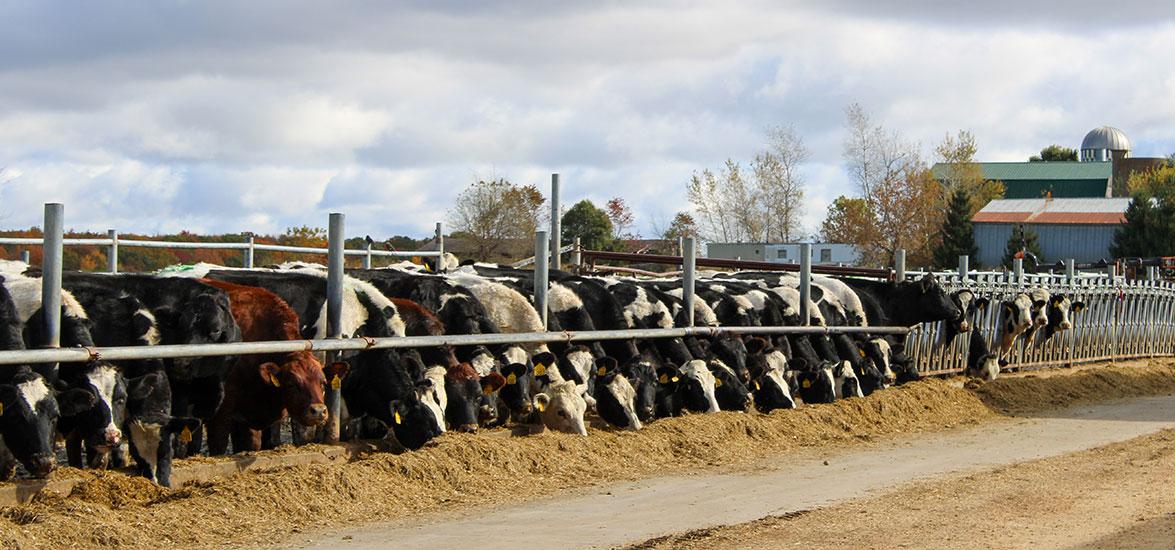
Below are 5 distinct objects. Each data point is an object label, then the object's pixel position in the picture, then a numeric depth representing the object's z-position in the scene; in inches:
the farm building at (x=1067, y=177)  4350.4
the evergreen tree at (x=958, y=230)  2800.2
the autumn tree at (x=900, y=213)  2827.3
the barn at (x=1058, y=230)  2930.6
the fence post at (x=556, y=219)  849.5
